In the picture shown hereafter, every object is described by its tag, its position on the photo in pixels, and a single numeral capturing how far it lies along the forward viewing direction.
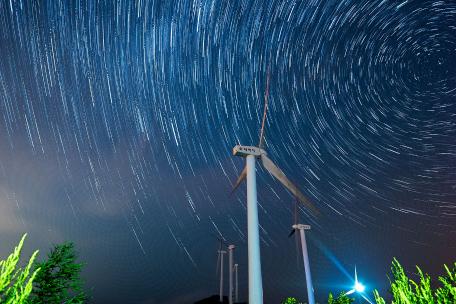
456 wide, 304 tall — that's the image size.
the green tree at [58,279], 18.77
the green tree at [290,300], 41.06
